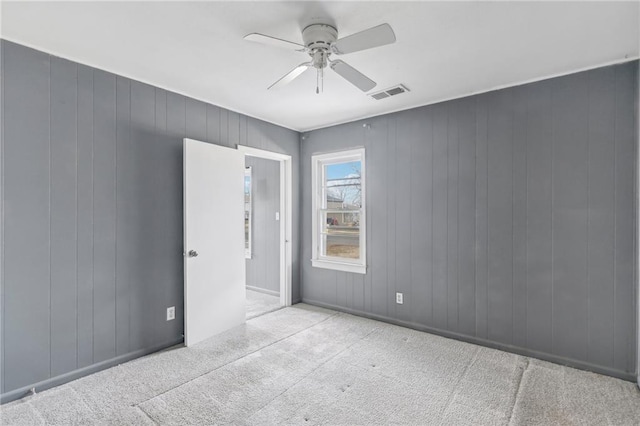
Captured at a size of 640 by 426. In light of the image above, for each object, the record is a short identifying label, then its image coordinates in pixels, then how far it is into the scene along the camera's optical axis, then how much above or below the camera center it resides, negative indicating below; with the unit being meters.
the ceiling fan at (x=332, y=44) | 1.79 +1.00
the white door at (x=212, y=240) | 3.16 -0.29
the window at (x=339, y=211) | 4.11 +0.01
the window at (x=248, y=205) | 5.22 +0.12
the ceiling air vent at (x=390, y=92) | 3.07 +1.19
